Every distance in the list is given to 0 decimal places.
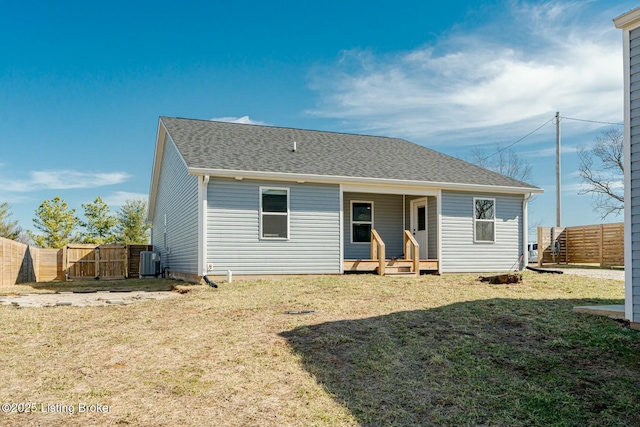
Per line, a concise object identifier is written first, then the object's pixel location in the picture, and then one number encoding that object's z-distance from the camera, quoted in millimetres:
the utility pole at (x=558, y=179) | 24875
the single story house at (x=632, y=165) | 6348
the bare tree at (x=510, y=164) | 32719
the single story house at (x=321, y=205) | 12016
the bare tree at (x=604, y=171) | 28859
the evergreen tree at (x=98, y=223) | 33344
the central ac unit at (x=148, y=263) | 17172
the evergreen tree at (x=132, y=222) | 34406
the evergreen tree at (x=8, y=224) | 32578
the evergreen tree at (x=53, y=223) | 31766
